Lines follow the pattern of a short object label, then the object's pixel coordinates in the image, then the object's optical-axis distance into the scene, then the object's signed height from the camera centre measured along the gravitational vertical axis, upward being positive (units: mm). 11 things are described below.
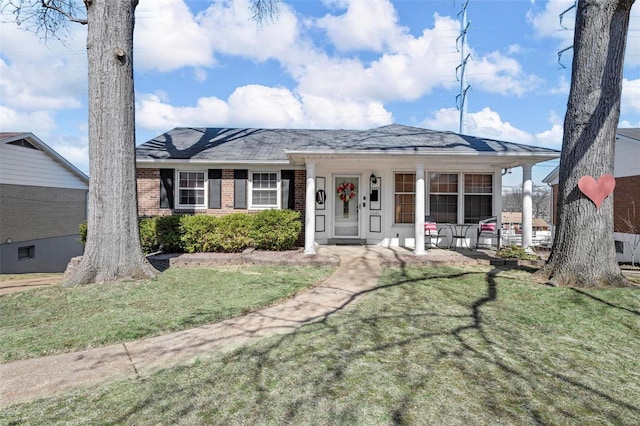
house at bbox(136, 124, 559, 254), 10258 +553
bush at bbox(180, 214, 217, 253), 9109 -677
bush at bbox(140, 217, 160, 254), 9164 -708
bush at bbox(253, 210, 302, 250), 9250 -585
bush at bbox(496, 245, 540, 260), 7934 -1079
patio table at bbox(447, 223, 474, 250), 10195 -729
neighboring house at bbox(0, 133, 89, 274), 13445 +36
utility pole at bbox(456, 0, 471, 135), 20969 +8969
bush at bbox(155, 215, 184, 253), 9164 -657
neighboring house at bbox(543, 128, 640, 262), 12344 +499
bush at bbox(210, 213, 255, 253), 9195 -683
